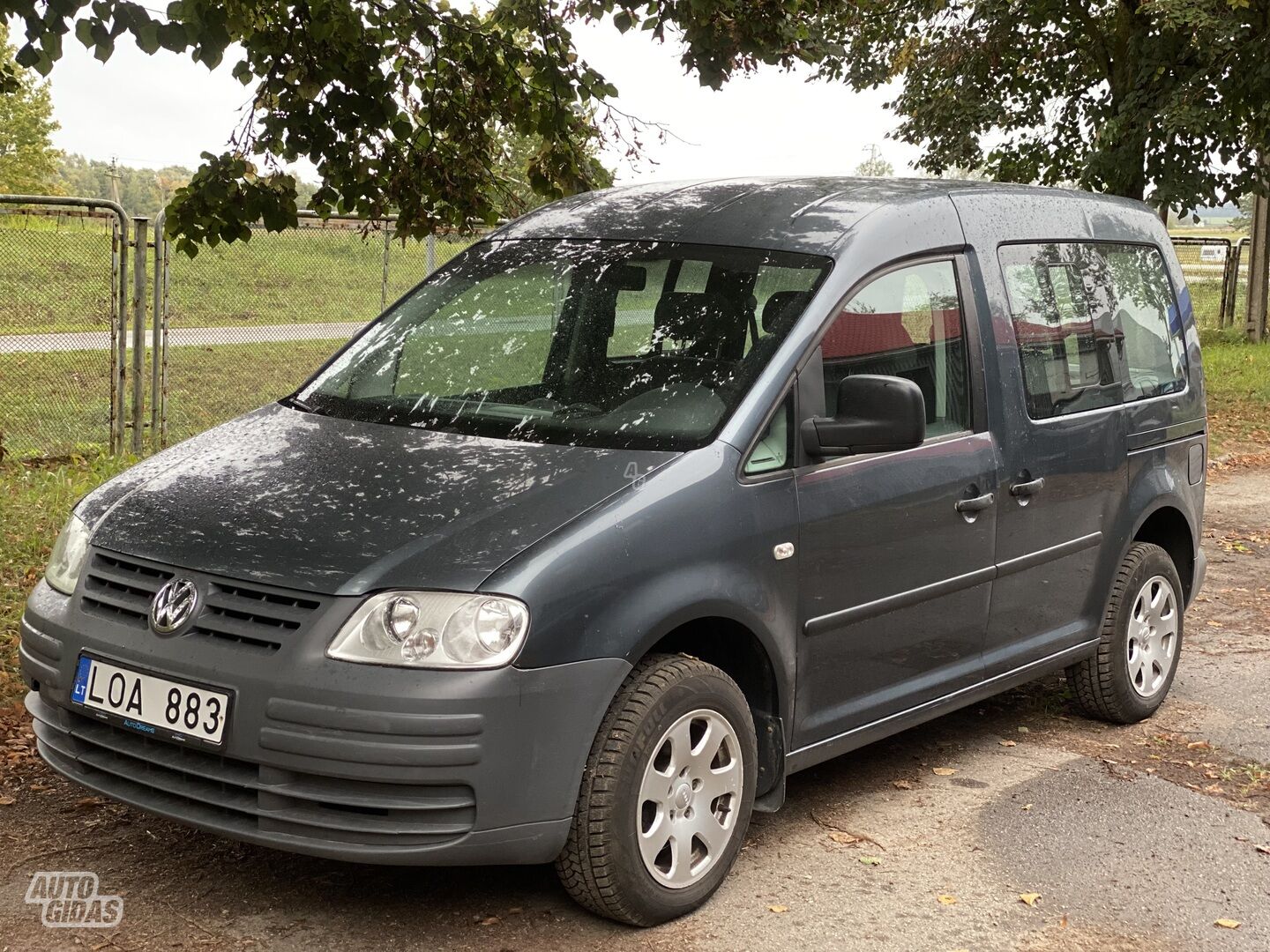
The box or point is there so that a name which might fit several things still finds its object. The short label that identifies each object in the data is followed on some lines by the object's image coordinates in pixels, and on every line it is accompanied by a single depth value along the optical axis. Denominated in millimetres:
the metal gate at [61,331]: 9852
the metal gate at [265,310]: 11500
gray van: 3527
